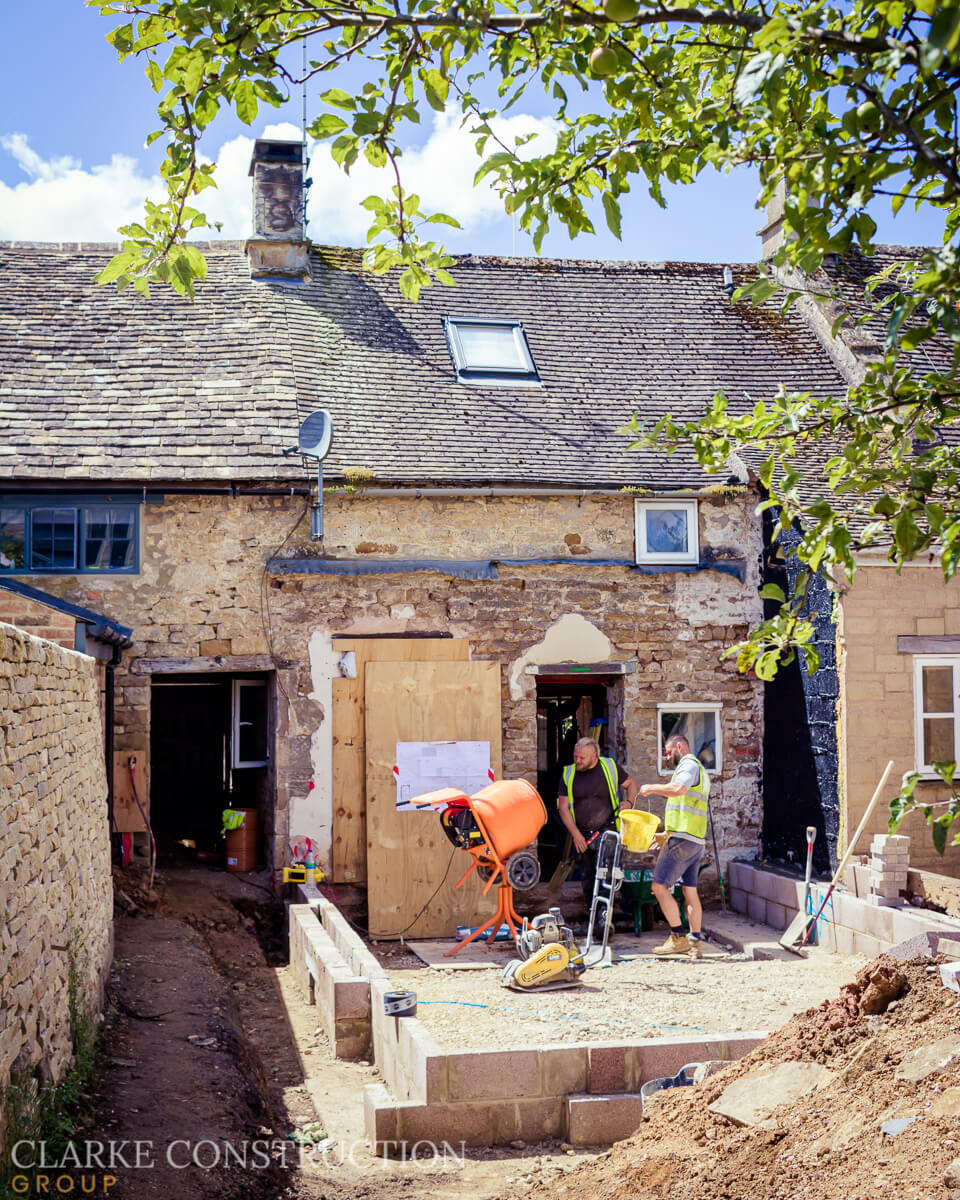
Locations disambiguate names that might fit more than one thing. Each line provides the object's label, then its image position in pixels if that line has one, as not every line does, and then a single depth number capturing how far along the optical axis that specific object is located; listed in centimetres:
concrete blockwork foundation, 690
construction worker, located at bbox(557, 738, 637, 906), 1199
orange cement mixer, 1081
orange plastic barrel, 1374
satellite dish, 1269
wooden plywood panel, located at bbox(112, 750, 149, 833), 1244
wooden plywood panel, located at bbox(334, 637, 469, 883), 1309
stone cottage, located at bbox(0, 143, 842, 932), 1295
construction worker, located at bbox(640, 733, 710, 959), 1112
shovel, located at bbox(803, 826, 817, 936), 1150
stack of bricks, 1102
